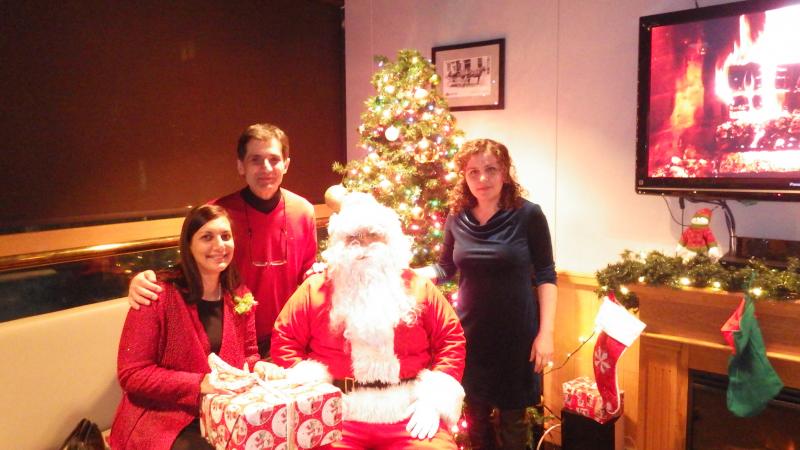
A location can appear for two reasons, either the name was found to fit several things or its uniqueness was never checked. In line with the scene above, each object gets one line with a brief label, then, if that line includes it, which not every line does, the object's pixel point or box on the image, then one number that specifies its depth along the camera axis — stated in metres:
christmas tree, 3.35
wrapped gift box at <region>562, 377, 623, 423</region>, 2.87
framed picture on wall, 3.74
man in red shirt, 2.42
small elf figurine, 2.68
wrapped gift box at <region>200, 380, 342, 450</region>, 1.67
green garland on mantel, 2.38
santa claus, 1.98
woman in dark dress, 2.41
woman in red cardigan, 1.95
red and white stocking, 2.70
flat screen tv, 2.56
